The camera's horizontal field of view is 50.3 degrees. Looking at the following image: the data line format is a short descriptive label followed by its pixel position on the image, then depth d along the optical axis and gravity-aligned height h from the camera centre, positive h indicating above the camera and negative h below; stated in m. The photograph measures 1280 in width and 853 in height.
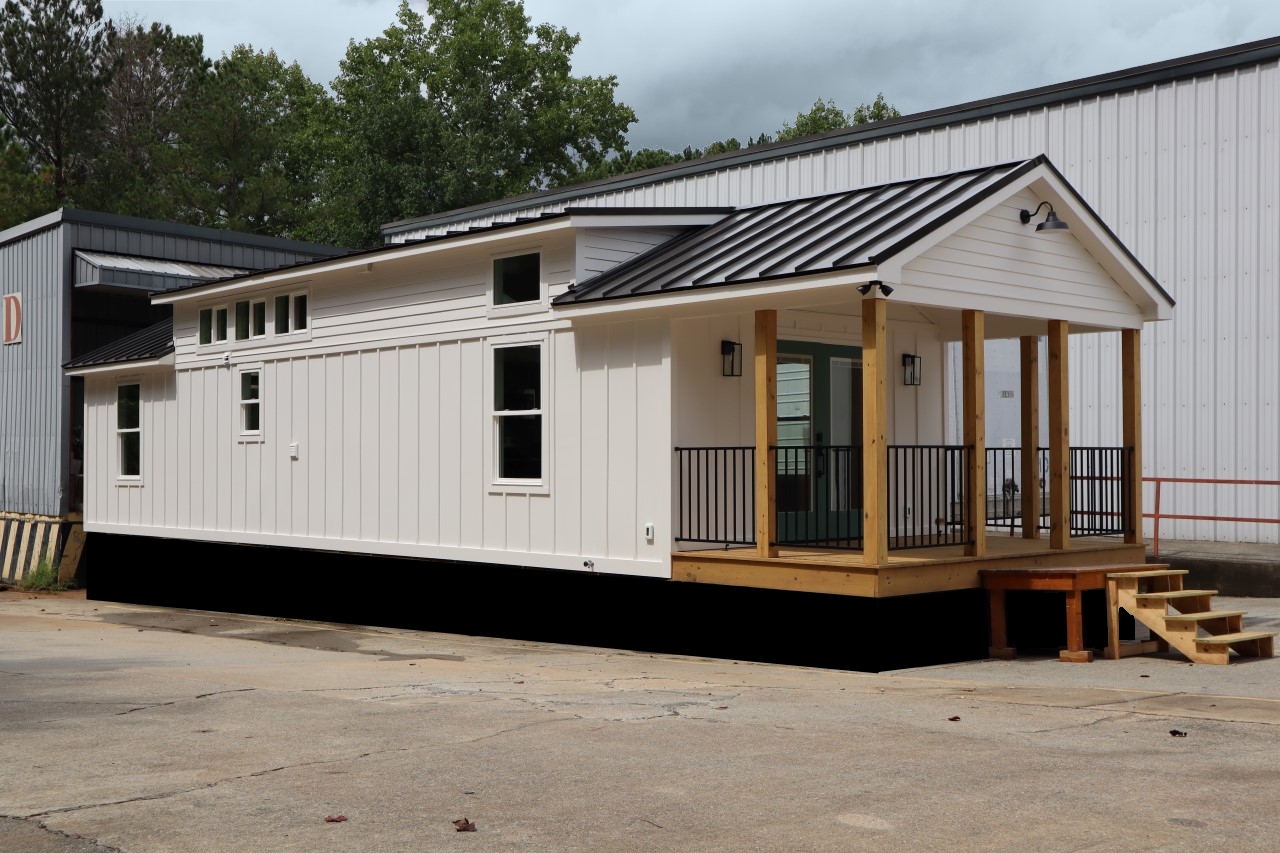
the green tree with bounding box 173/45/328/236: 45.44 +10.59
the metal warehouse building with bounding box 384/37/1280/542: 16.66 +2.80
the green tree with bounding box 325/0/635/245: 44.28 +12.11
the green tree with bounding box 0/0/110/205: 40.22 +11.43
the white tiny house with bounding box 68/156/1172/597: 11.70 +0.74
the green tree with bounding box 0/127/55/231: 37.25 +7.51
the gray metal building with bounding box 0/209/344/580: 21.67 +2.26
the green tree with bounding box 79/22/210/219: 42.91 +11.89
